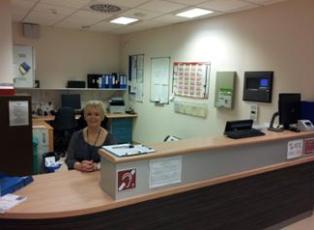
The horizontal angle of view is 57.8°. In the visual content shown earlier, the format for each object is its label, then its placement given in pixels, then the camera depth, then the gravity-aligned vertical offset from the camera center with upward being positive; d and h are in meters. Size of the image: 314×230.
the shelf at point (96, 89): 6.45 -0.20
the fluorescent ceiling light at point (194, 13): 4.19 +1.08
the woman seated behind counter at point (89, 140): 2.57 -0.54
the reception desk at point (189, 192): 1.66 -0.75
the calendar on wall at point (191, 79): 4.73 +0.08
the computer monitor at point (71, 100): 6.26 -0.45
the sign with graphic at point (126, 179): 1.74 -0.60
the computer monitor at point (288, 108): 3.05 -0.23
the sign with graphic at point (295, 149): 2.77 -0.61
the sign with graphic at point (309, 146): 2.93 -0.61
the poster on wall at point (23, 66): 5.40 +0.24
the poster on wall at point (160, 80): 5.57 +0.05
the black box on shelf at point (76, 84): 6.35 -0.09
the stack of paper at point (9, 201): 1.59 -0.71
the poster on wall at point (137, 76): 6.35 +0.13
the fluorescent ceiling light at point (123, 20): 5.03 +1.11
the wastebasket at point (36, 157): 4.61 -1.26
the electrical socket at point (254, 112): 3.97 -0.37
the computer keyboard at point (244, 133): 2.45 -0.43
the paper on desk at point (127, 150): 1.81 -0.45
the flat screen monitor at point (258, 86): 3.78 +0.00
